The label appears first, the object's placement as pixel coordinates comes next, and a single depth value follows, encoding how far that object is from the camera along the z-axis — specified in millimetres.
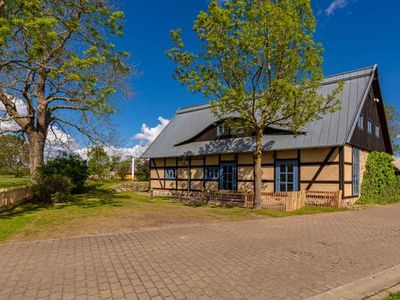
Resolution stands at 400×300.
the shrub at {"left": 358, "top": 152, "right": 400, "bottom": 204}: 18188
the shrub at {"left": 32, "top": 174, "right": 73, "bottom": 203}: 15273
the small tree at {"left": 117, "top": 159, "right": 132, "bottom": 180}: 45112
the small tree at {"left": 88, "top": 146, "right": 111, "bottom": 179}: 38575
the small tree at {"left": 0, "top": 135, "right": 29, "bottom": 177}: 41331
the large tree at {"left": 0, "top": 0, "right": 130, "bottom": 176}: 10188
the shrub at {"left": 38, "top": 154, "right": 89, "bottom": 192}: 17958
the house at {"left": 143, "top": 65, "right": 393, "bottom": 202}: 15812
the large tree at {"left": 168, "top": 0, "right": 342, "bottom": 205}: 12289
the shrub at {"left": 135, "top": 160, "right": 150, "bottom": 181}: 35394
